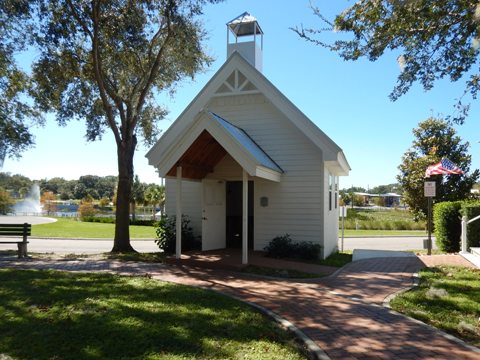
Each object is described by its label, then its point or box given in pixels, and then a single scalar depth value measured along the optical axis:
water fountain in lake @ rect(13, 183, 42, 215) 84.29
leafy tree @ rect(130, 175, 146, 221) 54.29
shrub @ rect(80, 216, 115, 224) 49.41
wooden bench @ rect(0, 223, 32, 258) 12.09
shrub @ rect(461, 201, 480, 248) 13.59
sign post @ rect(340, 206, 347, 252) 17.53
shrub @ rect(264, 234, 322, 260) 12.55
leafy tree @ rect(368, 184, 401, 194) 177.50
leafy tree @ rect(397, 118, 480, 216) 22.92
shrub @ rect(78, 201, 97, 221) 57.84
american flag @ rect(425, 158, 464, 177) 16.66
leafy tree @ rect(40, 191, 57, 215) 83.29
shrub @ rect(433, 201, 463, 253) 15.52
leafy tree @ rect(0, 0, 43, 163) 14.68
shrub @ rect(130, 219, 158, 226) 45.07
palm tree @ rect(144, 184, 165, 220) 57.06
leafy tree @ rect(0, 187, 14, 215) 62.83
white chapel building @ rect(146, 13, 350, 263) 12.62
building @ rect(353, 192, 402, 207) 110.44
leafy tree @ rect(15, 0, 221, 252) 13.04
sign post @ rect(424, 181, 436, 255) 14.84
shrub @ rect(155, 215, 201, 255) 13.72
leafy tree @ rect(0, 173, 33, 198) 105.69
